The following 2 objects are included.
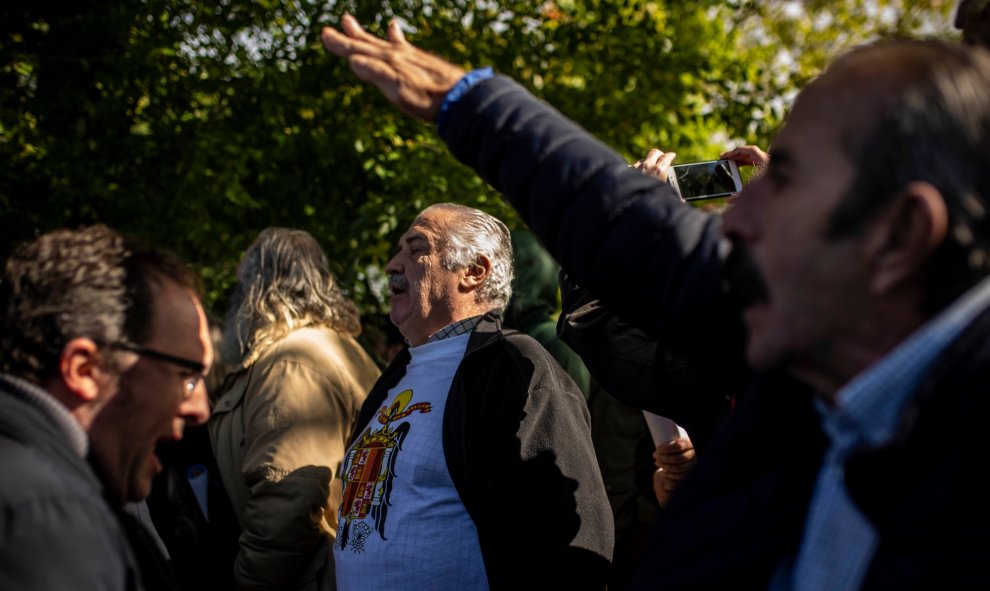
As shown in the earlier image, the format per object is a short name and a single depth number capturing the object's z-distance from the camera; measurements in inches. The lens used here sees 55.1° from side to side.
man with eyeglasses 52.7
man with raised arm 40.6
